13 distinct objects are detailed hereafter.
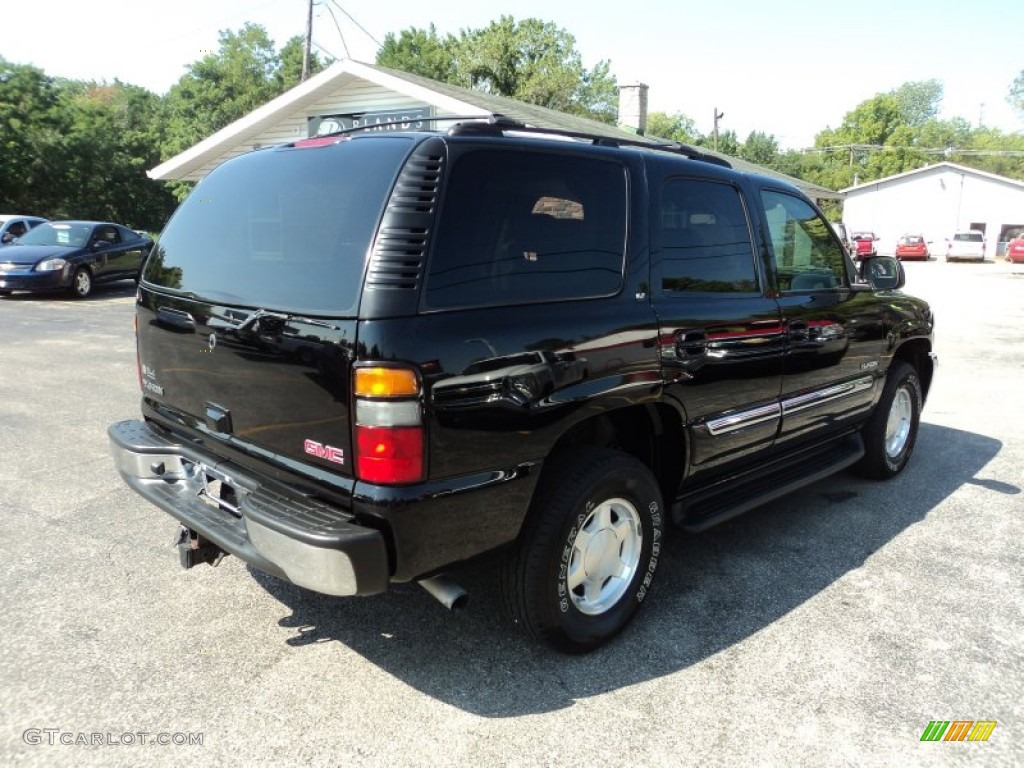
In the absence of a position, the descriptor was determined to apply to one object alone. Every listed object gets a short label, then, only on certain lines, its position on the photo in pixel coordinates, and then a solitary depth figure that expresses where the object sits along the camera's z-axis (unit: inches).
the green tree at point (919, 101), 3934.5
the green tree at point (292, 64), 2097.7
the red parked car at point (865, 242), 1431.8
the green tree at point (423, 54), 1980.8
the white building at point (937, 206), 1802.4
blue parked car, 555.5
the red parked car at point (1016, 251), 1398.9
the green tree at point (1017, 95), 3031.5
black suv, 91.4
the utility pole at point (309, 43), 1004.7
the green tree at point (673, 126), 3292.6
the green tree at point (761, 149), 2974.9
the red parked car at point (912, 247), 1578.5
